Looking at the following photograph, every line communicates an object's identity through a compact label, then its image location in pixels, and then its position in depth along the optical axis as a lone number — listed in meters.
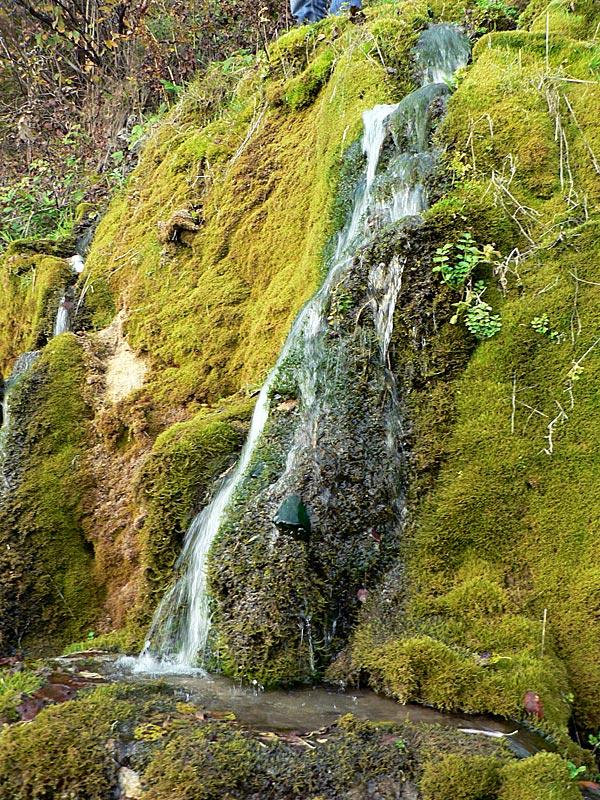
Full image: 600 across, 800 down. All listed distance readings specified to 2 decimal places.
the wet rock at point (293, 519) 3.99
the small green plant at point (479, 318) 4.37
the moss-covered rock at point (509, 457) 3.51
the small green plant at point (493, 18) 7.20
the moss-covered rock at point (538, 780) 2.41
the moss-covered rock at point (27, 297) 8.54
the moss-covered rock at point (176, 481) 4.90
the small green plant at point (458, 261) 4.43
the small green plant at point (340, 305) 4.58
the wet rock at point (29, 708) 2.92
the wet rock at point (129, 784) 2.55
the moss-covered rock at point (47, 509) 5.86
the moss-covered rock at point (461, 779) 2.47
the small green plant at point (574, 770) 2.66
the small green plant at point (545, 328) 4.25
